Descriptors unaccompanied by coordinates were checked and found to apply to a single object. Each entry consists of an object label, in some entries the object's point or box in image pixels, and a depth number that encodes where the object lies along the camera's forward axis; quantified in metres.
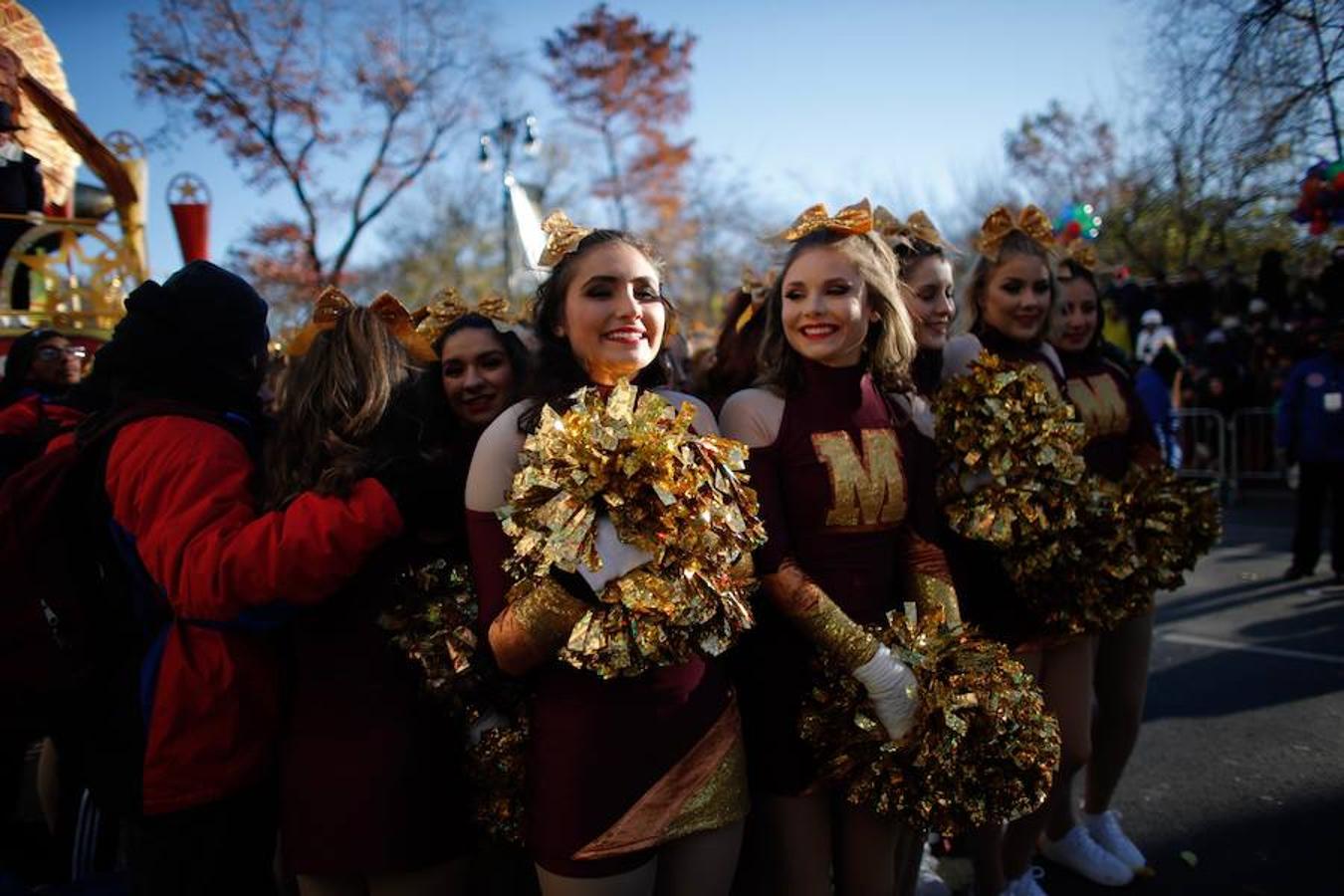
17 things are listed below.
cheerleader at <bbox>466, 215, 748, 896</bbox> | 1.89
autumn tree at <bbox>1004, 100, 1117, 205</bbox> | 23.23
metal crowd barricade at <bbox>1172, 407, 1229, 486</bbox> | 12.04
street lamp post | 17.59
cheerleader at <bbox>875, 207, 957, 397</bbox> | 3.32
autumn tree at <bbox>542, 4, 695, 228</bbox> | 21.48
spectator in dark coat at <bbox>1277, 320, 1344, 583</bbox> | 7.66
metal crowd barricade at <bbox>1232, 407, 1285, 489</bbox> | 11.76
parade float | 4.20
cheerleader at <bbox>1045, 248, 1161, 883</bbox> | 3.41
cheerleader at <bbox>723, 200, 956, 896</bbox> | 2.27
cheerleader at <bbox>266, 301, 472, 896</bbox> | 2.04
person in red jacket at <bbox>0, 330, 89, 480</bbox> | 4.58
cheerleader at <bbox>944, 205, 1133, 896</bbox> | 3.04
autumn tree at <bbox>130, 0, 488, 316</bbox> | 14.76
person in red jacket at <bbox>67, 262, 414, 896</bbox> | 1.92
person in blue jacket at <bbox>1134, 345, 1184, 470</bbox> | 5.78
